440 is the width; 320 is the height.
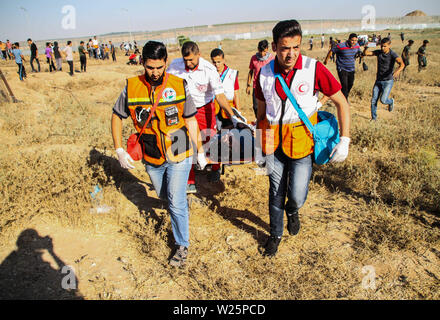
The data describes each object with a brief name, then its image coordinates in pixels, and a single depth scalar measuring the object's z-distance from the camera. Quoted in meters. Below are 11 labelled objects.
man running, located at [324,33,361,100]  6.98
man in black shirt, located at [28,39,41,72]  15.96
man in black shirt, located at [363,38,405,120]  6.38
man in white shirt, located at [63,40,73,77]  14.45
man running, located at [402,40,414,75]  11.43
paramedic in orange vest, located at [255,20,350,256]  2.33
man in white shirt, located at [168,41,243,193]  3.83
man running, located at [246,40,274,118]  5.99
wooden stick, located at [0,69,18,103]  8.45
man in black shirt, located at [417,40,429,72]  12.49
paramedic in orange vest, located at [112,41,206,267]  2.57
